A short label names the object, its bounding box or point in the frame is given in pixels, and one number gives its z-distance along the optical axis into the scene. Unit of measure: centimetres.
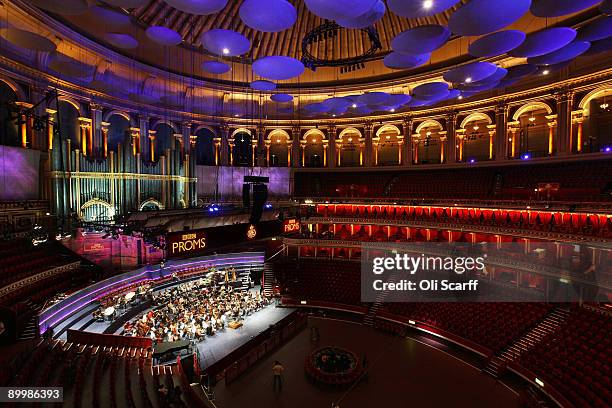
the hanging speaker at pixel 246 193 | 1836
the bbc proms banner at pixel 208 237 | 1448
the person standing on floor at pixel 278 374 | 1608
